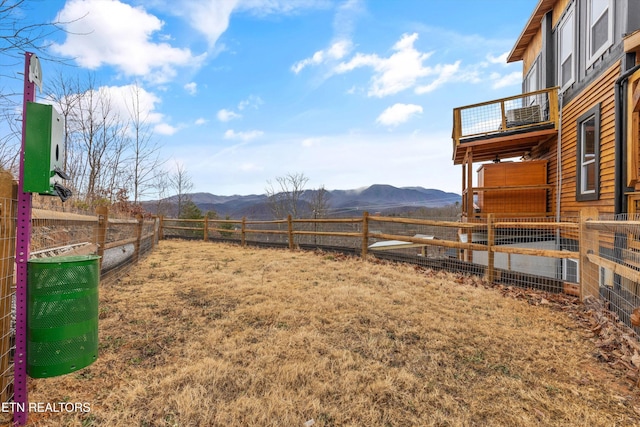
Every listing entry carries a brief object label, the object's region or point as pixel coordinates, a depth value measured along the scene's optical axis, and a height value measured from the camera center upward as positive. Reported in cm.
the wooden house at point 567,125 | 531 +220
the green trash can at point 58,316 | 167 -61
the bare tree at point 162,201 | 1872 +75
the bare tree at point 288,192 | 2836 +204
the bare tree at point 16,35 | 339 +206
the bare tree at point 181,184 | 2405 +230
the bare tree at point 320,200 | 2740 +128
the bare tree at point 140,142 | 1303 +312
